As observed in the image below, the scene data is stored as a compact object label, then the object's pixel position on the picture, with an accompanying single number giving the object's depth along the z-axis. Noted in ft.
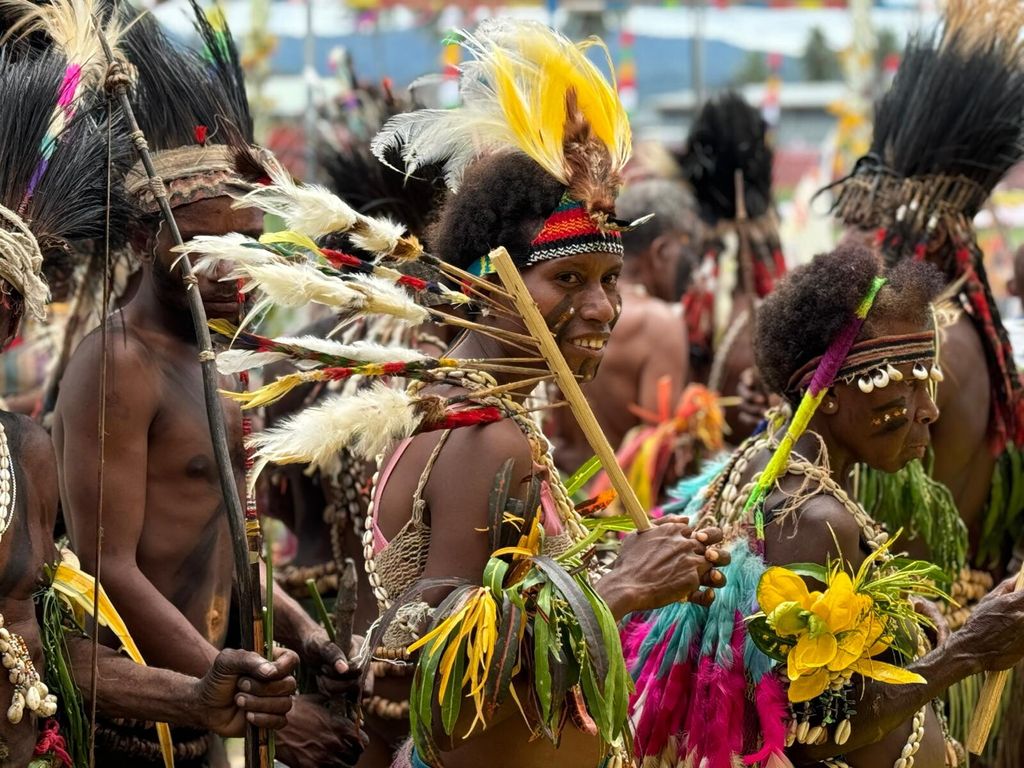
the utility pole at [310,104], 25.09
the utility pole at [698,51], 46.55
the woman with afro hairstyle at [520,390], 9.91
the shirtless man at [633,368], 26.18
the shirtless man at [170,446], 11.79
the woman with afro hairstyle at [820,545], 11.64
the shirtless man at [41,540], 9.96
